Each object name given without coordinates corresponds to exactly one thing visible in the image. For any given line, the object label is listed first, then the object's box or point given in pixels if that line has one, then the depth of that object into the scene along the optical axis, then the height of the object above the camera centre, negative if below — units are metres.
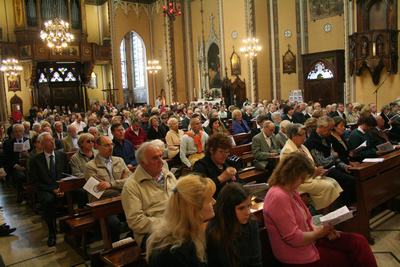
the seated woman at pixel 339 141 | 5.36 -0.65
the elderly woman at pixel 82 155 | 5.26 -0.66
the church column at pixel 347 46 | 14.27 +1.87
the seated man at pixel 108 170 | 4.44 -0.78
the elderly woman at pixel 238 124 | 9.30 -0.58
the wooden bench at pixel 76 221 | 4.32 -1.31
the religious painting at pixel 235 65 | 18.44 +1.74
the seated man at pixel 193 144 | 6.47 -0.71
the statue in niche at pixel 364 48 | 13.05 +1.60
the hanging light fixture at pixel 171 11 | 15.45 +3.83
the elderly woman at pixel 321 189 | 4.36 -1.06
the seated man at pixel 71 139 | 7.59 -0.62
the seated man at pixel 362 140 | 5.78 -0.71
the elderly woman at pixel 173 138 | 7.00 -0.67
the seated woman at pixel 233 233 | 2.18 -0.78
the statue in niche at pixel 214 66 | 20.03 +1.87
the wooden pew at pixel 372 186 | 4.55 -1.20
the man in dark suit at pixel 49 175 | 5.00 -0.90
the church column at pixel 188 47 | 21.47 +3.20
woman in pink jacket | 2.74 -1.00
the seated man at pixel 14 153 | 7.33 -0.81
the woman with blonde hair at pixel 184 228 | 2.04 -0.69
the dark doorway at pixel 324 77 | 15.70 +0.84
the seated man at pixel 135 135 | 7.82 -0.60
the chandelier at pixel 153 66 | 22.28 +2.28
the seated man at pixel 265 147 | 5.95 -0.77
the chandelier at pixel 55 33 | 15.87 +3.22
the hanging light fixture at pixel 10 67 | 18.75 +2.22
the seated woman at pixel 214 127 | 7.42 -0.50
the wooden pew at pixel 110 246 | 2.93 -1.18
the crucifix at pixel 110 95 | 22.81 +0.72
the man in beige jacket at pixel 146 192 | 3.19 -0.77
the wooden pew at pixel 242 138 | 8.63 -0.86
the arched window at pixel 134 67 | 24.84 +2.60
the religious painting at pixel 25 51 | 19.88 +3.12
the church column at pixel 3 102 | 19.38 +0.50
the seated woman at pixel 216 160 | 3.82 -0.59
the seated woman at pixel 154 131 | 8.66 -0.60
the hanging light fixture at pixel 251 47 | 16.22 +2.25
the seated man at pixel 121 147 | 6.04 -0.67
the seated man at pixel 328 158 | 5.01 -0.83
